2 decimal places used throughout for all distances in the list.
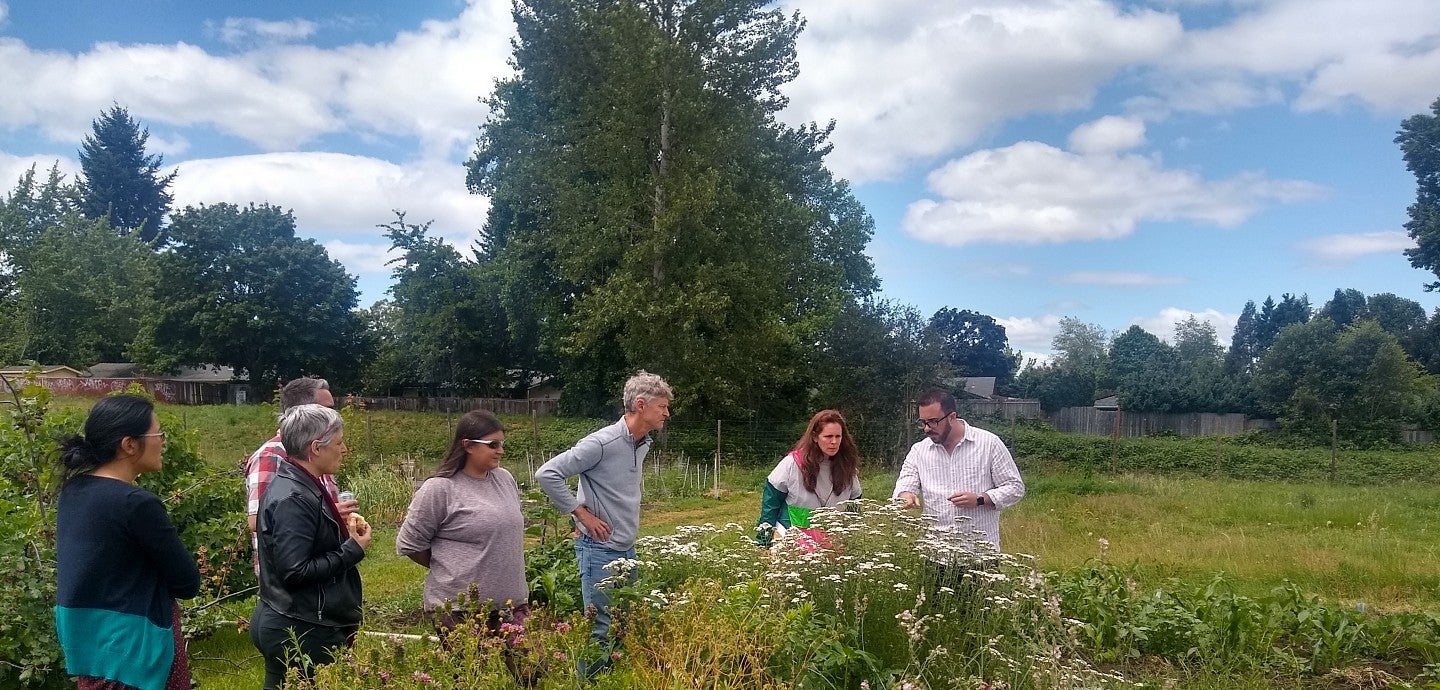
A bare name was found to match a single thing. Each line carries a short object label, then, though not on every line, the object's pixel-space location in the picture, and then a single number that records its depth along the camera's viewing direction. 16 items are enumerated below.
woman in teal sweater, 2.82
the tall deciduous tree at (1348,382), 26.75
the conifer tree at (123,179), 65.62
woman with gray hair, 2.97
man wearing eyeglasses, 4.43
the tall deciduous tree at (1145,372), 31.95
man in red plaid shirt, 3.60
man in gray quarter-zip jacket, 3.97
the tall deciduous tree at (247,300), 35.88
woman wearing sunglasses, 3.52
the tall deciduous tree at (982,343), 62.47
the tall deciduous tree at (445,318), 35.44
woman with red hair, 4.64
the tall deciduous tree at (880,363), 19.39
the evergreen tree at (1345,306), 61.59
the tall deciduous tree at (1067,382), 45.69
